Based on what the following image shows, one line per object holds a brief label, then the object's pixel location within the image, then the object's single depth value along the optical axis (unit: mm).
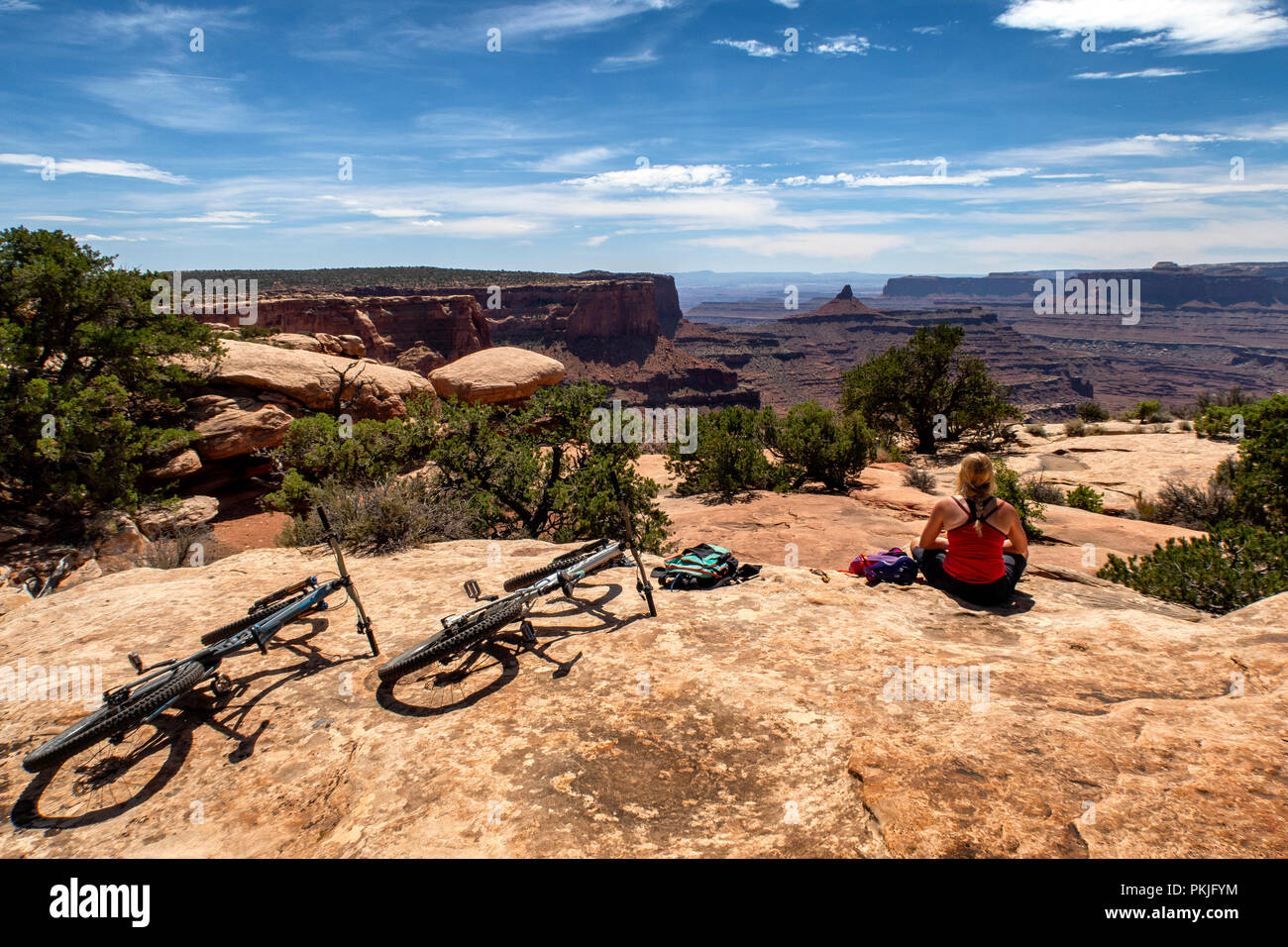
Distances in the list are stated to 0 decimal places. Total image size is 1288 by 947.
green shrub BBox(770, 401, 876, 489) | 16713
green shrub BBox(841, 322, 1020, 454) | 22719
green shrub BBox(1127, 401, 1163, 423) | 26328
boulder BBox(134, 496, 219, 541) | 11328
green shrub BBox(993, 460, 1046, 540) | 10930
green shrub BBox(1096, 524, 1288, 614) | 6223
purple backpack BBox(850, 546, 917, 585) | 6066
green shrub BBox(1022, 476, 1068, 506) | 14438
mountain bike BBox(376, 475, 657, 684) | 3973
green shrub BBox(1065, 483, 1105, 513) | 14023
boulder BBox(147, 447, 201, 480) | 12383
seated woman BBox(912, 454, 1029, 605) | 5406
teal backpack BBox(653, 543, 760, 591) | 6012
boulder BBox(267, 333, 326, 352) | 18688
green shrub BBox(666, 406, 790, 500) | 16219
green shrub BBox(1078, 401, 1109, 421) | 28956
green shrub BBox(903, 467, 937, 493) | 16750
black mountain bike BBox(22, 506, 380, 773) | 3312
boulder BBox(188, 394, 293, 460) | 13562
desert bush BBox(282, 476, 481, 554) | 7902
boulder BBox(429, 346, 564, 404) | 20562
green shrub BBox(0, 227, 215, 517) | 9992
